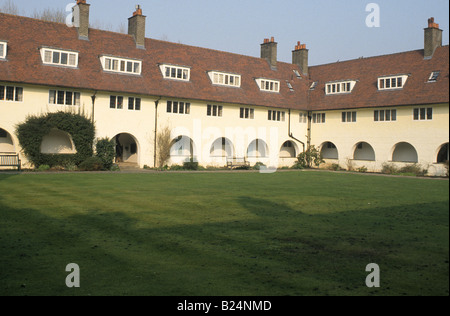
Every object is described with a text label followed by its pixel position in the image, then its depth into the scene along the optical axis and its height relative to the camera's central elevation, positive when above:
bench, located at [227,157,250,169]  37.00 +0.68
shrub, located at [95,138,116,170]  30.36 +1.09
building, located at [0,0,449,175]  29.77 +5.53
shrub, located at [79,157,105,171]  29.06 +0.24
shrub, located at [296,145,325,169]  40.53 +1.20
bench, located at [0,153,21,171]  27.49 +0.42
